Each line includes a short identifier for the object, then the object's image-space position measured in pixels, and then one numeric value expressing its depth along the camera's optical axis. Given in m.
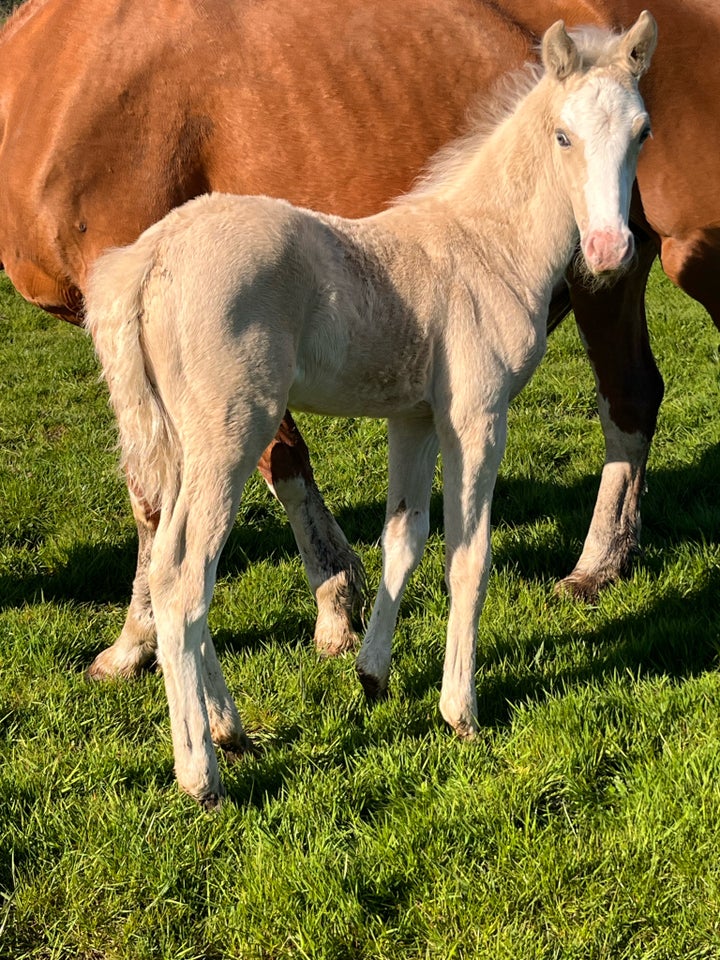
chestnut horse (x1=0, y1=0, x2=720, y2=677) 3.60
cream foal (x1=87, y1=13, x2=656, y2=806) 2.51
